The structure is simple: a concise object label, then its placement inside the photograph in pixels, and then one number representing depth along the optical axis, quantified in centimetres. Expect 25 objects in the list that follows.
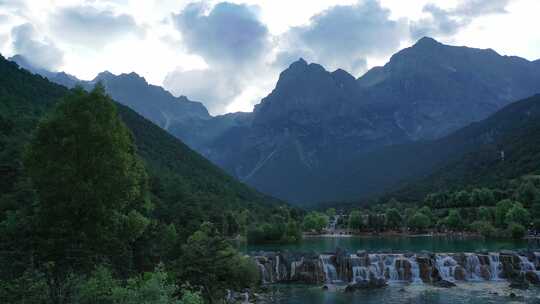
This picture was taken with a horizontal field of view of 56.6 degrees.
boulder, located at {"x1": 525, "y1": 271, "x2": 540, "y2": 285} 4941
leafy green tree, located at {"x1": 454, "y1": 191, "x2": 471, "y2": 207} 12700
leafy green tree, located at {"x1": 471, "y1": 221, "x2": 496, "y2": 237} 9736
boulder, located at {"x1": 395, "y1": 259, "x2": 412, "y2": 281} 5344
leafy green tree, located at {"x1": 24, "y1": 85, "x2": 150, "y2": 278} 2364
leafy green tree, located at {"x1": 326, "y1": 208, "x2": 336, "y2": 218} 17048
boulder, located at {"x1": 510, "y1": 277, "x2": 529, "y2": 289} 4573
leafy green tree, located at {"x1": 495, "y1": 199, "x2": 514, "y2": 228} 10138
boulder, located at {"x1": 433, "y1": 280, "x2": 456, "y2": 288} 4779
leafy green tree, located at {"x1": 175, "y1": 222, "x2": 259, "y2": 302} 3034
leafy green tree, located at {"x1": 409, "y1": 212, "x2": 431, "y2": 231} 11775
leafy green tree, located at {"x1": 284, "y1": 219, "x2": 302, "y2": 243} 10006
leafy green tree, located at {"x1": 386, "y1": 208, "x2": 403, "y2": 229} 12394
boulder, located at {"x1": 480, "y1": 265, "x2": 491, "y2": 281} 5322
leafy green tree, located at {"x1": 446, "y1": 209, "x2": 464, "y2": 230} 11206
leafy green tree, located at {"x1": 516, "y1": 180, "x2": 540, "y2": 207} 10678
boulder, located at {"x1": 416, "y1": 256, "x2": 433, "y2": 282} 5309
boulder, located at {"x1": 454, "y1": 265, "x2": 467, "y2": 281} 5322
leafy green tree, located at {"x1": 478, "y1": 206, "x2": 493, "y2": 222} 10669
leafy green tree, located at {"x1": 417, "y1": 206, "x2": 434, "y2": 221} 12412
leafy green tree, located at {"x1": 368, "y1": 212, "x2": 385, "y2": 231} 12554
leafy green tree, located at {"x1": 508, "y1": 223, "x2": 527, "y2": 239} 8825
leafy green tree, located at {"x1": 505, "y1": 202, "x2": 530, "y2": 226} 9531
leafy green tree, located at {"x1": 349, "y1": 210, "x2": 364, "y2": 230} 13025
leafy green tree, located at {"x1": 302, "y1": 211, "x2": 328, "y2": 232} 13752
